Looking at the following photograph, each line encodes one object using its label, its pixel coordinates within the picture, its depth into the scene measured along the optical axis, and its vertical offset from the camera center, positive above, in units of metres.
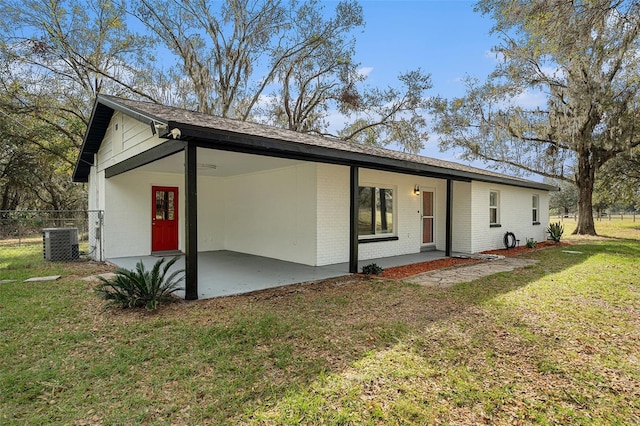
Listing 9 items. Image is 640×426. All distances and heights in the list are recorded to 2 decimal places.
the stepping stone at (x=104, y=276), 6.54 -1.27
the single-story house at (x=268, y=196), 5.62 +0.47
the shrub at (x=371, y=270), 7.19 -1.24
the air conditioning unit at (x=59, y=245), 8.80 -0.83
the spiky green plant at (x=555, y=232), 13.80 -0.85
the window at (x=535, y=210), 14.06 +0.08
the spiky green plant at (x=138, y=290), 4.63 -1.09
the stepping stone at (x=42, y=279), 6.36 -1.26
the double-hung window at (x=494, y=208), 11.56 +0.14
